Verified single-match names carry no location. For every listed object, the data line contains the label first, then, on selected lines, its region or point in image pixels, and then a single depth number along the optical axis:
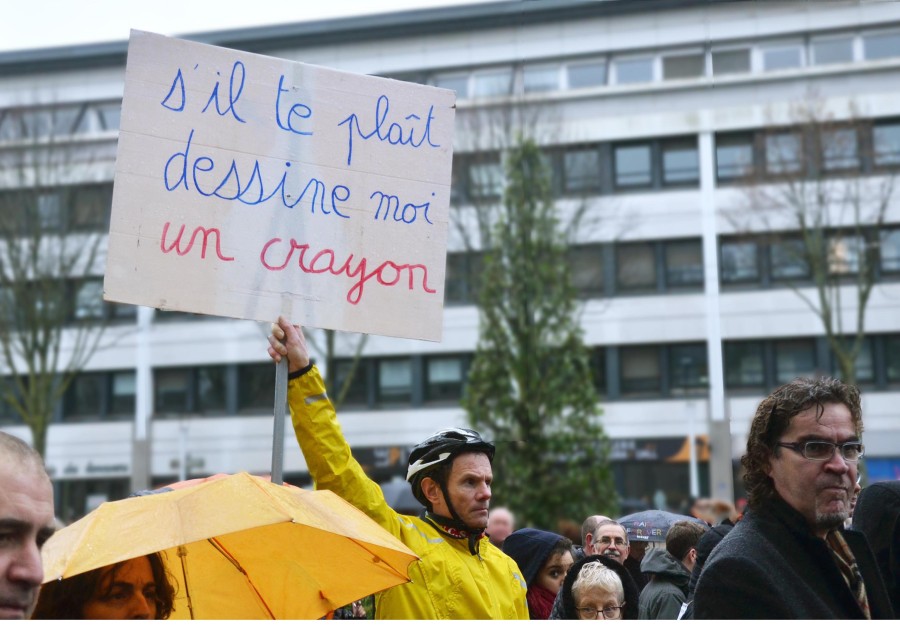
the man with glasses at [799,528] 2.56
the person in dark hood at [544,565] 5.09
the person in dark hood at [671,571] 4.62
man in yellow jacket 3.45
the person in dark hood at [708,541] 3.70
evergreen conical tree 27.86
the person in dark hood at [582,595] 4.30
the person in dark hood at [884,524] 3.51
